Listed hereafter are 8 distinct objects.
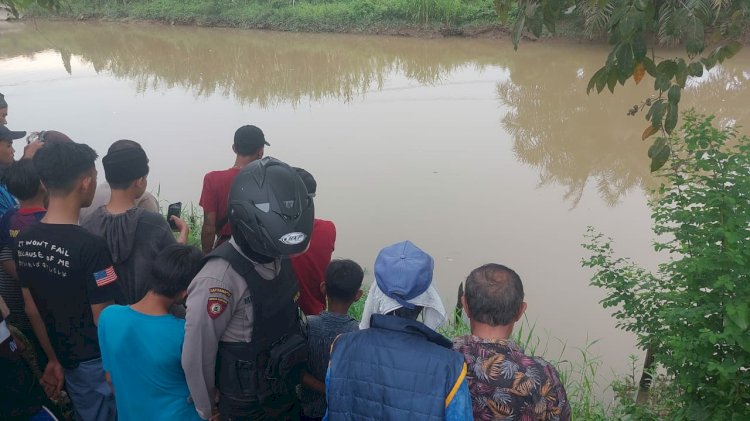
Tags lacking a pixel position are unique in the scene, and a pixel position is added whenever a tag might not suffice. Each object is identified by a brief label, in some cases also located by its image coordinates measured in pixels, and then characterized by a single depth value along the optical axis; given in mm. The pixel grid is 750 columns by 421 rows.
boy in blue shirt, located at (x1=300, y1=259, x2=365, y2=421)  2051
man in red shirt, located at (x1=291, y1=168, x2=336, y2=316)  2600
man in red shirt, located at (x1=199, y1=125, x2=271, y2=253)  3049
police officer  1695
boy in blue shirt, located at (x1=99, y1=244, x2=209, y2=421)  1764
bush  2073
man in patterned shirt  1466
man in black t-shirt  1976
